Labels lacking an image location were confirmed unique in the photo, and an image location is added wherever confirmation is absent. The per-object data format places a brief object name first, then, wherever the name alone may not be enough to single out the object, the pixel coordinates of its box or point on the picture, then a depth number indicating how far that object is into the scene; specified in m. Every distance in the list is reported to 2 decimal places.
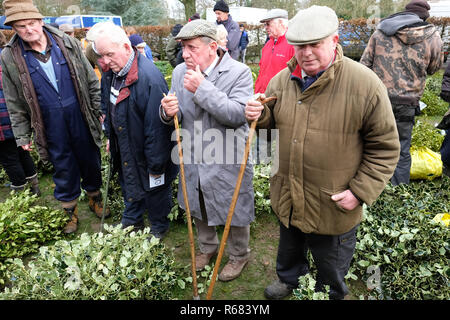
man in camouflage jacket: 3.76
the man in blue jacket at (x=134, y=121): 2.81
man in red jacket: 4.47
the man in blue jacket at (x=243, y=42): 10.73
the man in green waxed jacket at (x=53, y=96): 3.18
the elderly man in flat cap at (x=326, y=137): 1.88
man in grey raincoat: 2.41
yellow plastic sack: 4.47
